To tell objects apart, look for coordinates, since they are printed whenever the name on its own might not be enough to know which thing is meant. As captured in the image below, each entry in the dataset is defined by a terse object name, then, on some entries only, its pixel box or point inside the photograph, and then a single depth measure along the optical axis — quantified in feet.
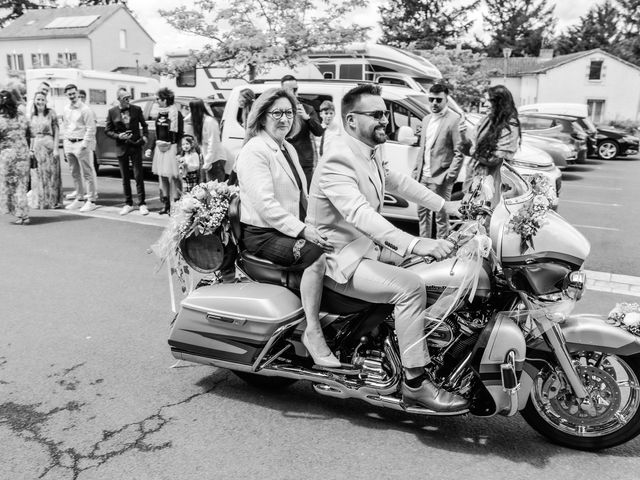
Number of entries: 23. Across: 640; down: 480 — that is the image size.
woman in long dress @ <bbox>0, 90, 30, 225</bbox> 28.99
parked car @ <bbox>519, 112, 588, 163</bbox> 62.08
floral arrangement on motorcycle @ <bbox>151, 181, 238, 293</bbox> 12.39
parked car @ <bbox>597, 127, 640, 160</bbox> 73.10
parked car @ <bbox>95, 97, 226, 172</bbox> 43.07
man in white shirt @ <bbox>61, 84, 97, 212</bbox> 32.99
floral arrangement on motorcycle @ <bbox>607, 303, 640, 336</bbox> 10.58
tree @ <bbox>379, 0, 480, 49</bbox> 187.93
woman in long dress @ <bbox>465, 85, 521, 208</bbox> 22.20
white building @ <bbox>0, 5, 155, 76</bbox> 161.89
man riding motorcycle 10.59
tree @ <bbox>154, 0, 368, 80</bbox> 46.29
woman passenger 11.43
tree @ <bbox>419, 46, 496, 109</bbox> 123.03
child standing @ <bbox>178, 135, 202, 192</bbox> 30.01
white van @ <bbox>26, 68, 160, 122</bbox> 75.61
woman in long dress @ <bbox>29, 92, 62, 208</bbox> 32.48
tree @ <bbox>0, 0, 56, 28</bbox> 204.33
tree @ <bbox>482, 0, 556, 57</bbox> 225.35
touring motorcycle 10.32
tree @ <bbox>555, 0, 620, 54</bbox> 223.51
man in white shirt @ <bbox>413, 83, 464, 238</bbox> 24.23
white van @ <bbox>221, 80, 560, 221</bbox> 28.91
